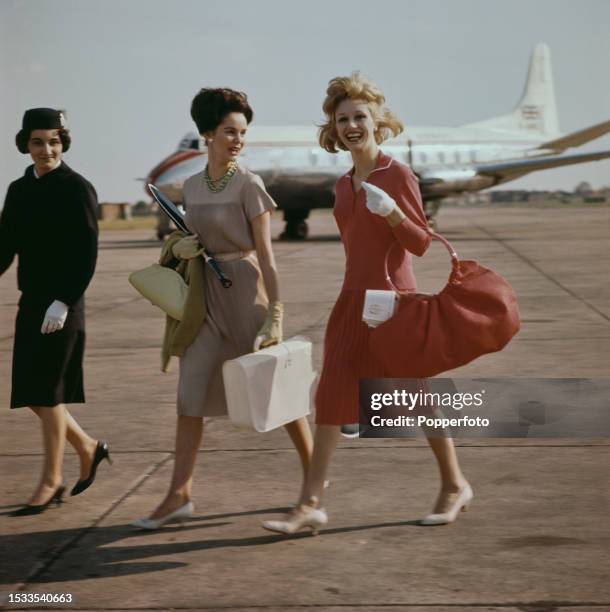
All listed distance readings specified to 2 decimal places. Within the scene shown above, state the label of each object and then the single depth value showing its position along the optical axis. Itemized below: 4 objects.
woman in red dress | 4.97
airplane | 33.94
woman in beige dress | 5.20
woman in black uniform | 5.48
